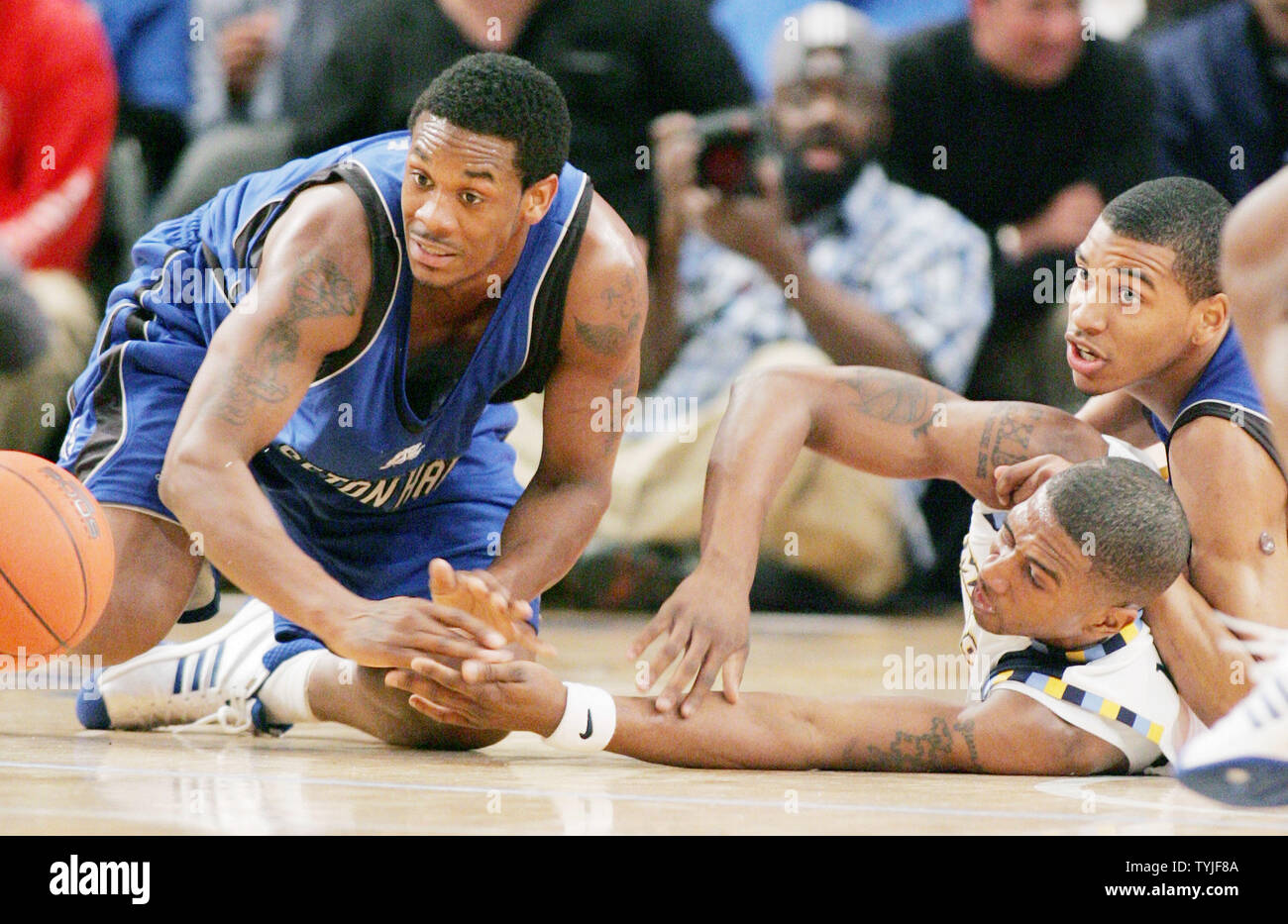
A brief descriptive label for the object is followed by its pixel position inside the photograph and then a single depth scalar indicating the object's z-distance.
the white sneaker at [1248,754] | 4.91
